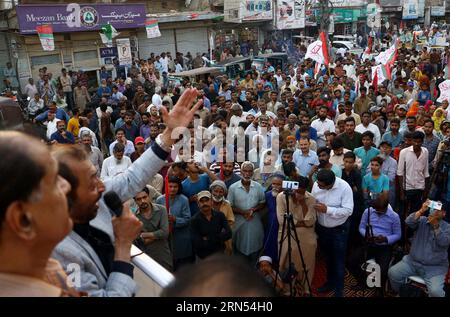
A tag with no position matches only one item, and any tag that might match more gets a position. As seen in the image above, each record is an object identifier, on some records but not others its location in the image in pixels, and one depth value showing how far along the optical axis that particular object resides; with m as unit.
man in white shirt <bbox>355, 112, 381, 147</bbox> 7.43
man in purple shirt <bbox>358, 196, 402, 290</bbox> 4.75
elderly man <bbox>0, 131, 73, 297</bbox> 1.03
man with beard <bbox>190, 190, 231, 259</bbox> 4.56
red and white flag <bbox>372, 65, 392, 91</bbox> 11.07
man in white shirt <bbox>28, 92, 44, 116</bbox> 11.72
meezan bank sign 15.15
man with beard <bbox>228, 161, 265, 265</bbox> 4.92
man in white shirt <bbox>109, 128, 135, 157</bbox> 7.02
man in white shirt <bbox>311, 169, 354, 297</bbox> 4.59
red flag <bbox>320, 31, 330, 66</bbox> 12.04
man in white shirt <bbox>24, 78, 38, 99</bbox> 13.77
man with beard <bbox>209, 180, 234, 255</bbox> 4.83
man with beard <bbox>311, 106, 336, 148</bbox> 7.98
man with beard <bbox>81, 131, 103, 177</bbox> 6.89
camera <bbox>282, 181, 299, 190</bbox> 4.00
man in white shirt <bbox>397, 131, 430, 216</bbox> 5.94
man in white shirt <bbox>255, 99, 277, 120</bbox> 8.93
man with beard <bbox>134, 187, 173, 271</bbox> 4.54
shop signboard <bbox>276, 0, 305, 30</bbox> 24.90
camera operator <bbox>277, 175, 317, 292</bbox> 4.58
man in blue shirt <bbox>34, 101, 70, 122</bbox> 8.86
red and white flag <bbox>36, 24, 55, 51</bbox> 13.76
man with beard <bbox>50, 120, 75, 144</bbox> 7.58
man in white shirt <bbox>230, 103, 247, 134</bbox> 8.56
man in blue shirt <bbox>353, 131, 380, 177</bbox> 6.26
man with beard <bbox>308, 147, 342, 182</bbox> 5.49
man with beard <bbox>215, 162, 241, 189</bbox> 5.59
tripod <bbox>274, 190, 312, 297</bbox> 4.16
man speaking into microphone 1.57
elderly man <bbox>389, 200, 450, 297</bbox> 4.25
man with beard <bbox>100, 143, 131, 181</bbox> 6.28
